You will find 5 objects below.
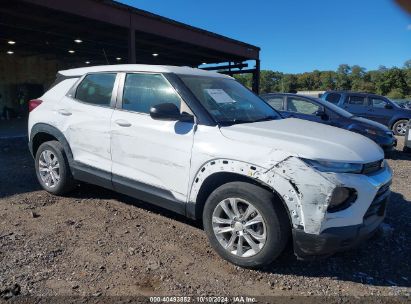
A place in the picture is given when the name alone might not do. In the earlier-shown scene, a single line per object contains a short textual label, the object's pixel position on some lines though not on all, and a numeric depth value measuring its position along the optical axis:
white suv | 2.92
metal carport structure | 11.20
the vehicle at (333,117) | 8.53
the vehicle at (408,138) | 9.06
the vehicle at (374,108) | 13.12
